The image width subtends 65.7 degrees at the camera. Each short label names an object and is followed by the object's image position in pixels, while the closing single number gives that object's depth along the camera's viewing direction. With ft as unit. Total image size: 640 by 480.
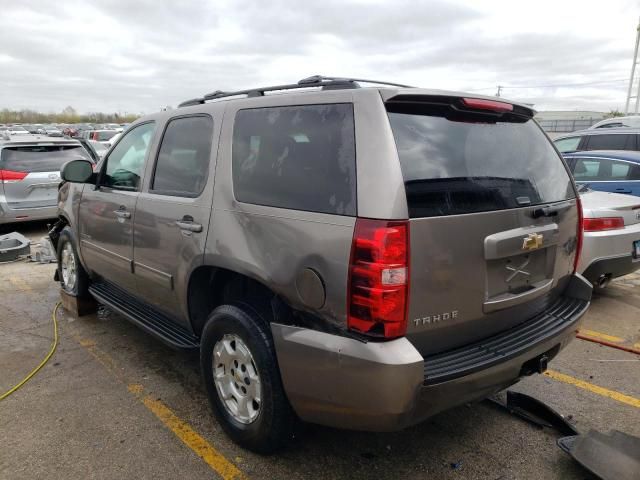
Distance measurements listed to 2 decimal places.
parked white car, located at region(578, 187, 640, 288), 15.24
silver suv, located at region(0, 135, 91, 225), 27.20
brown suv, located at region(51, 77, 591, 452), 6.81
